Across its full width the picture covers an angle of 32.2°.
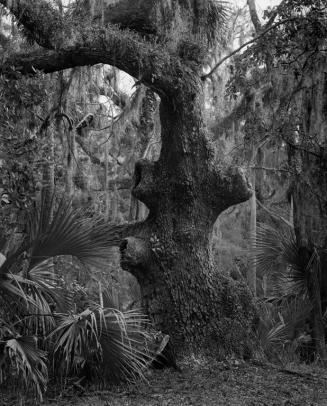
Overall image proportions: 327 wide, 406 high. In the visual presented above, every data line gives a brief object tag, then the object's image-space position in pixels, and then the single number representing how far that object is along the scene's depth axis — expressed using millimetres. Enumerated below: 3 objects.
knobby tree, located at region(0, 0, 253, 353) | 7621
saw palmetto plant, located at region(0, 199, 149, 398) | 5848
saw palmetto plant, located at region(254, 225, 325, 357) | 9234
